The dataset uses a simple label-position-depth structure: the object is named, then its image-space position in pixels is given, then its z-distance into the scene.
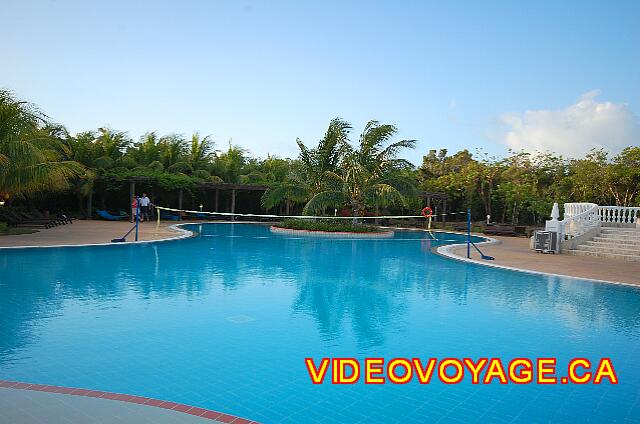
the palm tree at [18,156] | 15.96
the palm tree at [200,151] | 32.22
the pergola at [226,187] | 29.61
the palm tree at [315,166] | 23.39
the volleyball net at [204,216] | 24.17
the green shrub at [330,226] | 22.80
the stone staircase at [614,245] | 16.02
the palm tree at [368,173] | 22.20
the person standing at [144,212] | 27.36
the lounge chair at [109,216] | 27.44
